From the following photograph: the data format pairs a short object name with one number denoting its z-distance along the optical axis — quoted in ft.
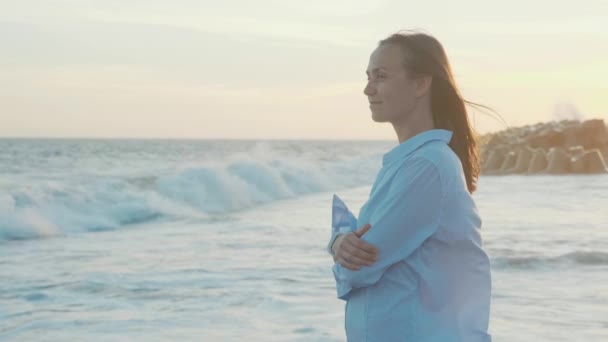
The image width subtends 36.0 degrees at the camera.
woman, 7.94
